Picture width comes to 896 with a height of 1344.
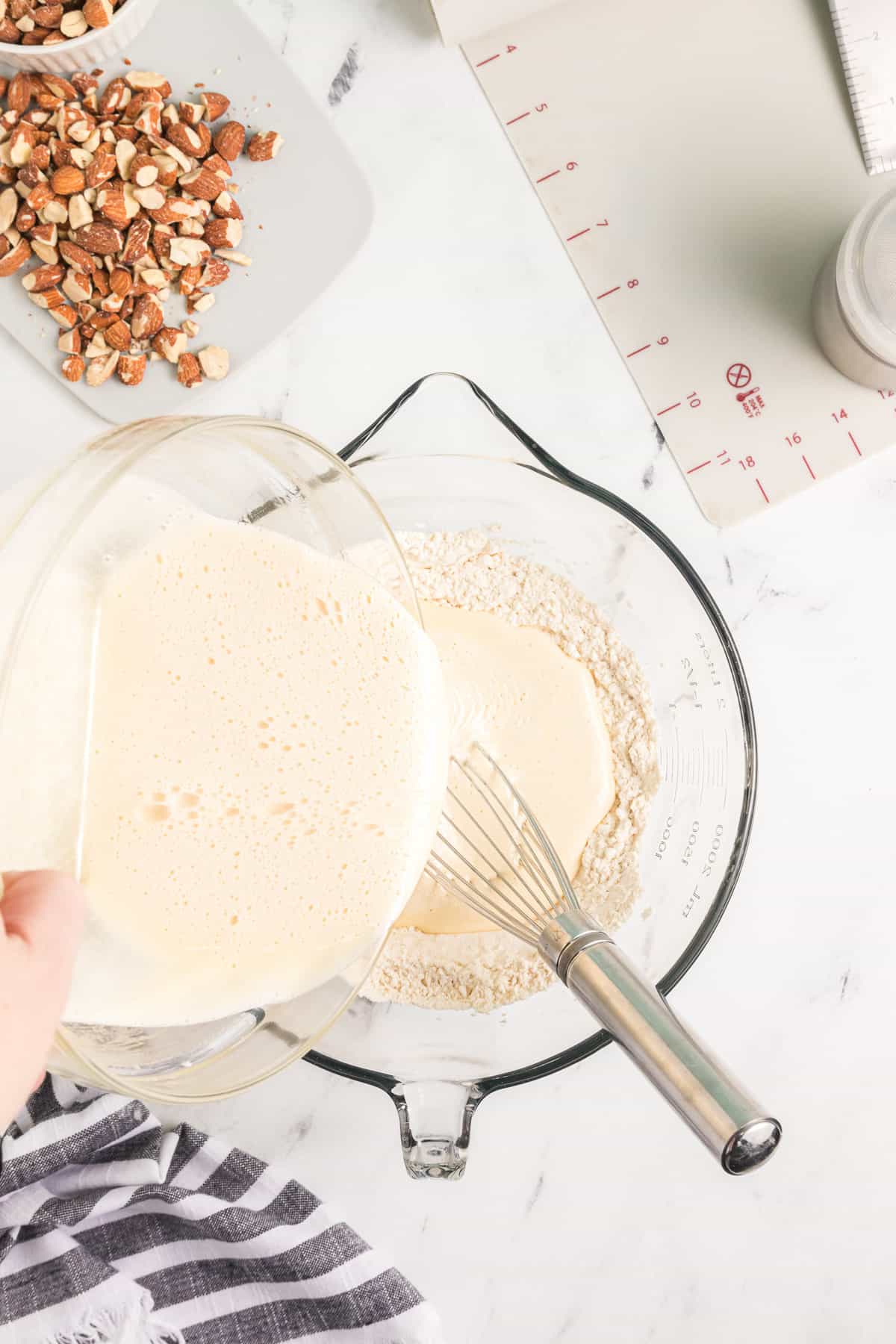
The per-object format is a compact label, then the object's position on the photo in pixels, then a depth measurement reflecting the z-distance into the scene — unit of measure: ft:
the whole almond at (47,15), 2.02
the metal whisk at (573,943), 1.13
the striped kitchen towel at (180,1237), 2.02
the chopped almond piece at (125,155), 2.10
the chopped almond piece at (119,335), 2.14
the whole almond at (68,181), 2.08
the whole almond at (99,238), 2.08
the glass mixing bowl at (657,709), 1.88
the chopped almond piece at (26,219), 2.09
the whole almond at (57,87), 2.10
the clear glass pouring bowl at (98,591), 1.02
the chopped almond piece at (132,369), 2.14
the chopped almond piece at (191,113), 2.12
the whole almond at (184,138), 2.11
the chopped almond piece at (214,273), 2.15
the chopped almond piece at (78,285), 2.11
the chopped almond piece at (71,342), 2.14
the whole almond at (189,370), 2.16
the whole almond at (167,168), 2.09
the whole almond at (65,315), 2.13
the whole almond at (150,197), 2.09
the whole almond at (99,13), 2.02
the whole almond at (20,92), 2.08
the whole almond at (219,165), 2.13
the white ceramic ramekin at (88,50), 2.03
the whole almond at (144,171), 2.07
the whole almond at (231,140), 2.14
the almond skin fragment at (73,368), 2.14
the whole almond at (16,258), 2.11
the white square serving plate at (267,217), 2.18
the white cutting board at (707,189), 2.22
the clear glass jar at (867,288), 1.97
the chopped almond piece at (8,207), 2.10
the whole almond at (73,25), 2.03
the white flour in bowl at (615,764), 1.86
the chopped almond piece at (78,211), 2.08
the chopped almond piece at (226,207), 2.12
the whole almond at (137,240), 2.10
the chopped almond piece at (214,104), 2.13
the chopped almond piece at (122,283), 2.12
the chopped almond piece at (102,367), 2.15
